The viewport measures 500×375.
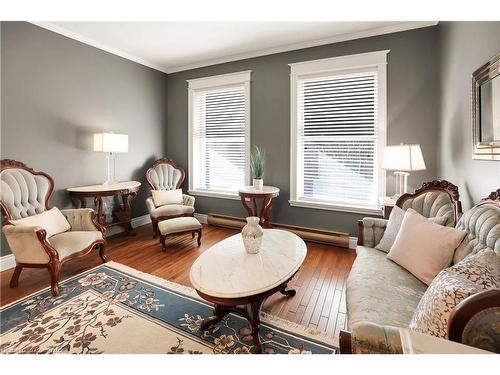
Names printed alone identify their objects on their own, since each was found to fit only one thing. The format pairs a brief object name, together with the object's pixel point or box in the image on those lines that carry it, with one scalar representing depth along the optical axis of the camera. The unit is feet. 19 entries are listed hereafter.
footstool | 10.15
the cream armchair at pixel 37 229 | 7.16
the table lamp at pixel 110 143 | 10.65
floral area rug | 5.15
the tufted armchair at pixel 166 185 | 11.50
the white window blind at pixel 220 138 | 13.21
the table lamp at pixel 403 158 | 7.98
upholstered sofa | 3.01
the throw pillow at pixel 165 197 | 12.37
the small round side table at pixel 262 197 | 10.78
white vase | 6.14
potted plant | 11.50
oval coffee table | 4.69
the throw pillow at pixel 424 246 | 5.07
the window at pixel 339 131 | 10.25
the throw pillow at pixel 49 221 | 7.72
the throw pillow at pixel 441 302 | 3.01
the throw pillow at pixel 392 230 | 6.43
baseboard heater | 10.71
